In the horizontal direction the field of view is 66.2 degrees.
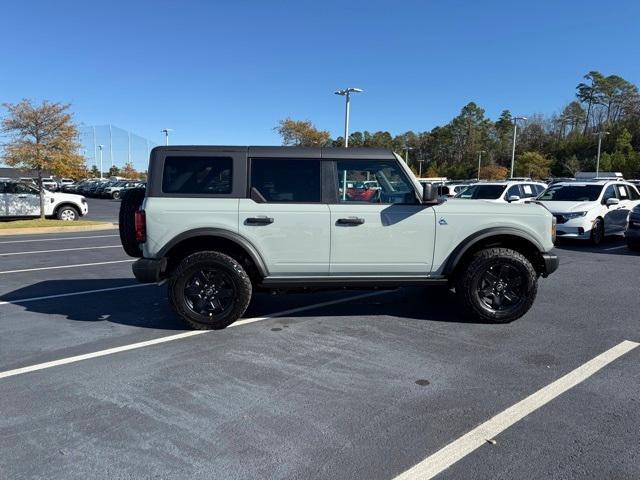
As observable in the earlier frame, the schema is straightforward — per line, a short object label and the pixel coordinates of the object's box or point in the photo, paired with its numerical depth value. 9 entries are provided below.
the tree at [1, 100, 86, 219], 17.06
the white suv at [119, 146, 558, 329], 5.16
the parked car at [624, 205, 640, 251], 11.12
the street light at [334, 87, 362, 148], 30.66
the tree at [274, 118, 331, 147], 41.38
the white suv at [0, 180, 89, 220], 18.11
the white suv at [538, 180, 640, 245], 12.35
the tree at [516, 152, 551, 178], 72.56
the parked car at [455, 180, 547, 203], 16.51
